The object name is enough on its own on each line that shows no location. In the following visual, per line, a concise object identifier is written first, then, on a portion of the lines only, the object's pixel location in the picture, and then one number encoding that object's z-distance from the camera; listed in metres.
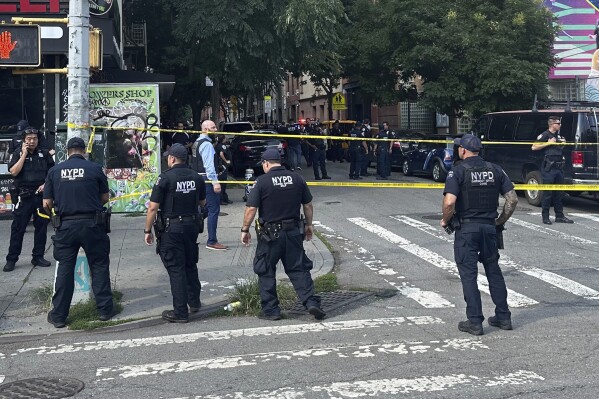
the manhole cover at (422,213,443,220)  15.21
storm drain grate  8.25
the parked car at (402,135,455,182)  21.64
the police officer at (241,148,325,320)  7.79
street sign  35.52
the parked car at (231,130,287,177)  23.83
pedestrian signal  8.19
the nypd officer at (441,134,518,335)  7.28
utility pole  8.35
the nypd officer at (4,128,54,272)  10.34
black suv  15.70
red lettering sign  14.45
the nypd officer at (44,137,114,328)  7.83
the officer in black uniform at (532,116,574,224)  13.99
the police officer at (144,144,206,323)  7.90
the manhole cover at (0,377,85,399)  5.70
